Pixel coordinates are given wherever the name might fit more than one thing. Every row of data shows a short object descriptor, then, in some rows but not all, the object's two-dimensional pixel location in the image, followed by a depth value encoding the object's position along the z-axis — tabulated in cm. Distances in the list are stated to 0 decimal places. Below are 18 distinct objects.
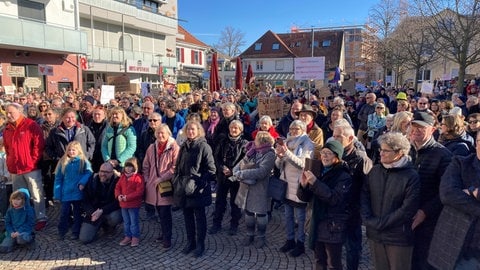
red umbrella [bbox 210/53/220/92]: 1311
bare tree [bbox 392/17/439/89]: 1964
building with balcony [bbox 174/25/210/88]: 4380
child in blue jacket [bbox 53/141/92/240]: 526
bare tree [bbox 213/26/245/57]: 6998
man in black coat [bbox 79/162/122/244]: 530
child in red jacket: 498
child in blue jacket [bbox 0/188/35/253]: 488
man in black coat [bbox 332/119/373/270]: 359
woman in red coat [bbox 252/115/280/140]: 541
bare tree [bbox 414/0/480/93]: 1420
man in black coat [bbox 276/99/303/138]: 654
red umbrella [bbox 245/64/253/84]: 1588
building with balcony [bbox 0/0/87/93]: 2059
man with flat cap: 320
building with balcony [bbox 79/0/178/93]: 2920
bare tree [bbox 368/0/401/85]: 2518
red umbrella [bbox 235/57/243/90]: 1400
